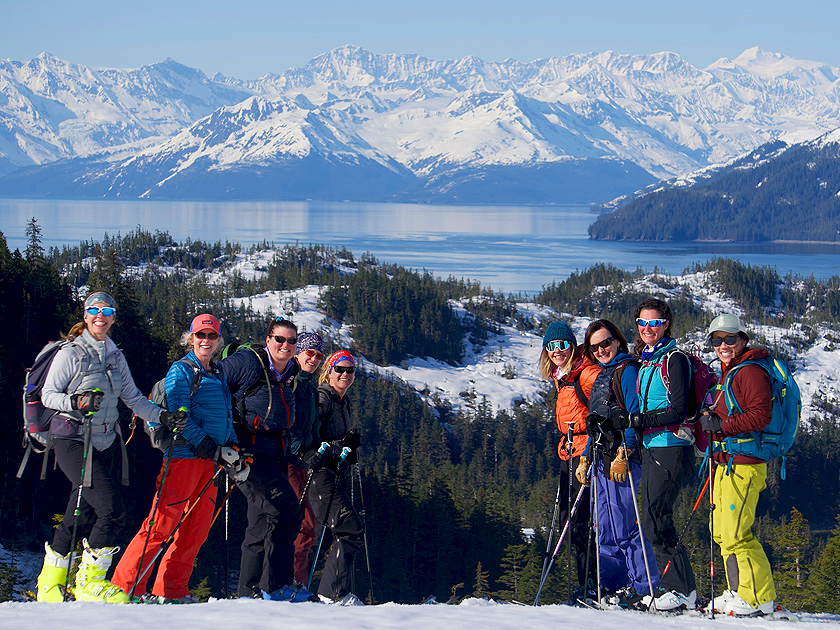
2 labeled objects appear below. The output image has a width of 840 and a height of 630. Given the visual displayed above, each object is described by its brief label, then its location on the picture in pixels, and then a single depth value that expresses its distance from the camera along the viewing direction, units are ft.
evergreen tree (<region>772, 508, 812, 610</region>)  86.48
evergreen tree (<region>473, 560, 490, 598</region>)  153.93
